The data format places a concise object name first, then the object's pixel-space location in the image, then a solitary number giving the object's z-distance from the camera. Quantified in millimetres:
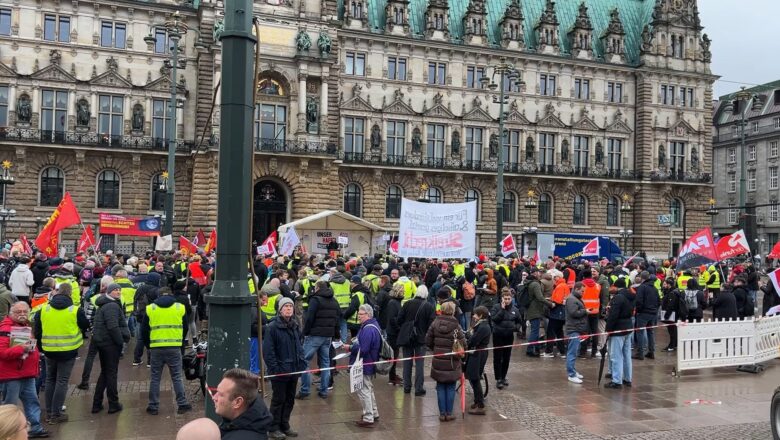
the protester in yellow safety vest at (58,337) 9039
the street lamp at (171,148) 24719
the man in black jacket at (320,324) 10570
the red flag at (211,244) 23984
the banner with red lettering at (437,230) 19031
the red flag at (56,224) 17703
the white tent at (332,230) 32750
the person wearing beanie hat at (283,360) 8648
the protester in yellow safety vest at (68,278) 11703
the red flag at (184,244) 20972
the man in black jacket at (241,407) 4234
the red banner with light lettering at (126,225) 29547
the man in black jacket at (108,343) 9539
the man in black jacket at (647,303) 13586
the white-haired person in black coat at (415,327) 11102
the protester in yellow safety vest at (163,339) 9516
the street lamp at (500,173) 27953
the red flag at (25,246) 21623
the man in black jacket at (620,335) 11625
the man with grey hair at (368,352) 9109
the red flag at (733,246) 19109
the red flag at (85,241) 20488
